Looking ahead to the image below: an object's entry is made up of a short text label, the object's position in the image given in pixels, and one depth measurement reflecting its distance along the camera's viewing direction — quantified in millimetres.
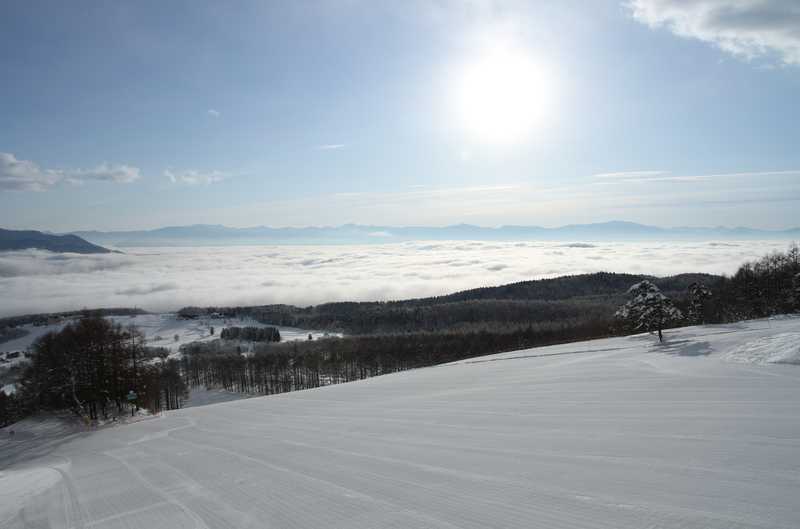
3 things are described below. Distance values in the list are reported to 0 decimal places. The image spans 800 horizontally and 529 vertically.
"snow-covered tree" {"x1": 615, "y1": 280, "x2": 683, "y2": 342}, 31062
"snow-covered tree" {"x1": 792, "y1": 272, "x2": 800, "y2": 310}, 37488
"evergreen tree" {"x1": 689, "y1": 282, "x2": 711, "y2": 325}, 46531
